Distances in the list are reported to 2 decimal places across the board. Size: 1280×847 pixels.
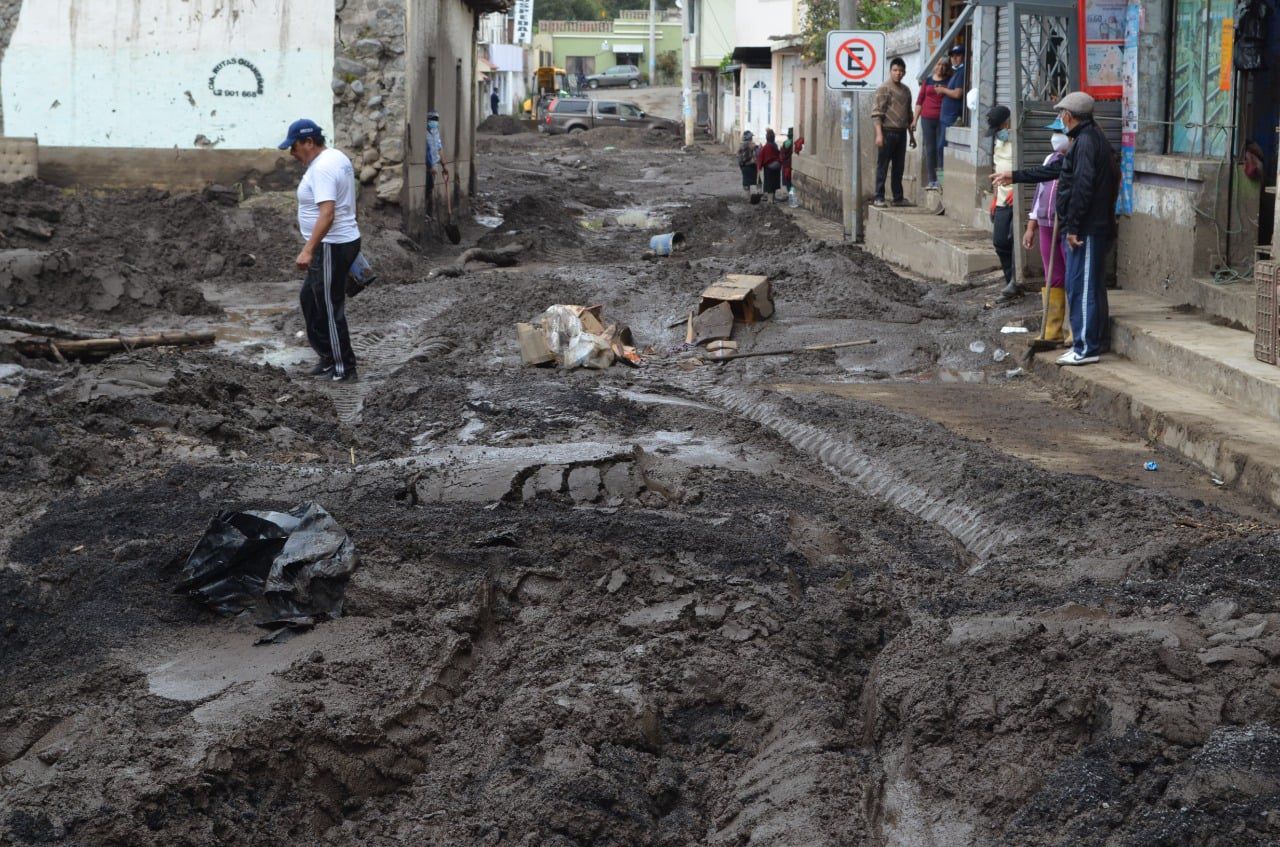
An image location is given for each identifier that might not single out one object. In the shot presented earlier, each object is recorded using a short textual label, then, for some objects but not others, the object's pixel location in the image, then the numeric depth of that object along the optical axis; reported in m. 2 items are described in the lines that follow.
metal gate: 10.62
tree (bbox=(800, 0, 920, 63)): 25.22
